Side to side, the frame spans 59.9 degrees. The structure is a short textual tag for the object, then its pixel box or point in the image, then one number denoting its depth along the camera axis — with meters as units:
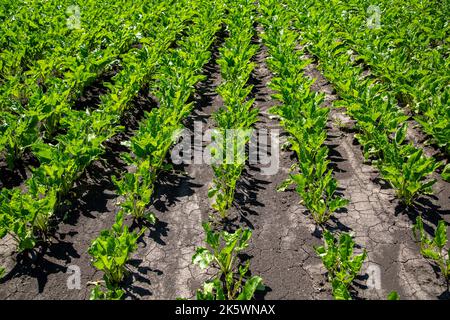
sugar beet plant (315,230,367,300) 3.22
